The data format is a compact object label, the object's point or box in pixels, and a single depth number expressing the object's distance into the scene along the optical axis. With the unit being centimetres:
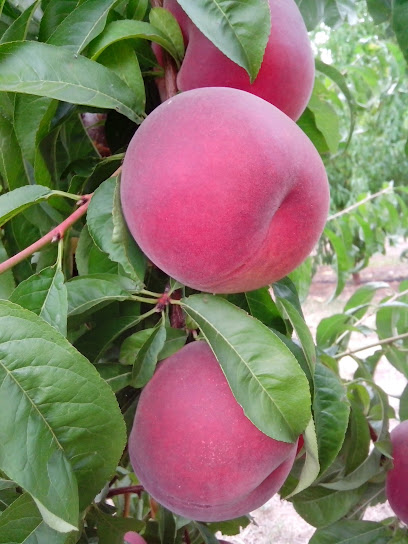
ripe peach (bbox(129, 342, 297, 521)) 23
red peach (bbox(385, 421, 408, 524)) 35
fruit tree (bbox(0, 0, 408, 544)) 20
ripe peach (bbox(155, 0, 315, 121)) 24
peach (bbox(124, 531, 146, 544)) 35
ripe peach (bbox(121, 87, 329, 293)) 20
